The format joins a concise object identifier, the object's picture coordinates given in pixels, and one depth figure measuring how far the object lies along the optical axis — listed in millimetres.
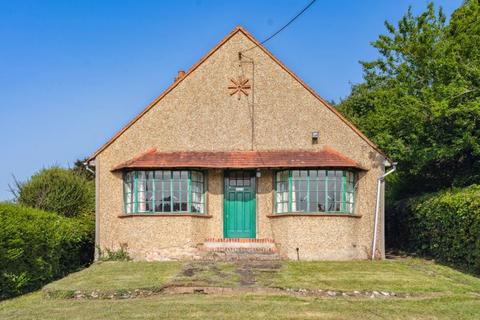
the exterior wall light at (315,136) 18625
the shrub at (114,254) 18188
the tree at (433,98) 17844
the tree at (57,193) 19109
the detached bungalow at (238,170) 17875
